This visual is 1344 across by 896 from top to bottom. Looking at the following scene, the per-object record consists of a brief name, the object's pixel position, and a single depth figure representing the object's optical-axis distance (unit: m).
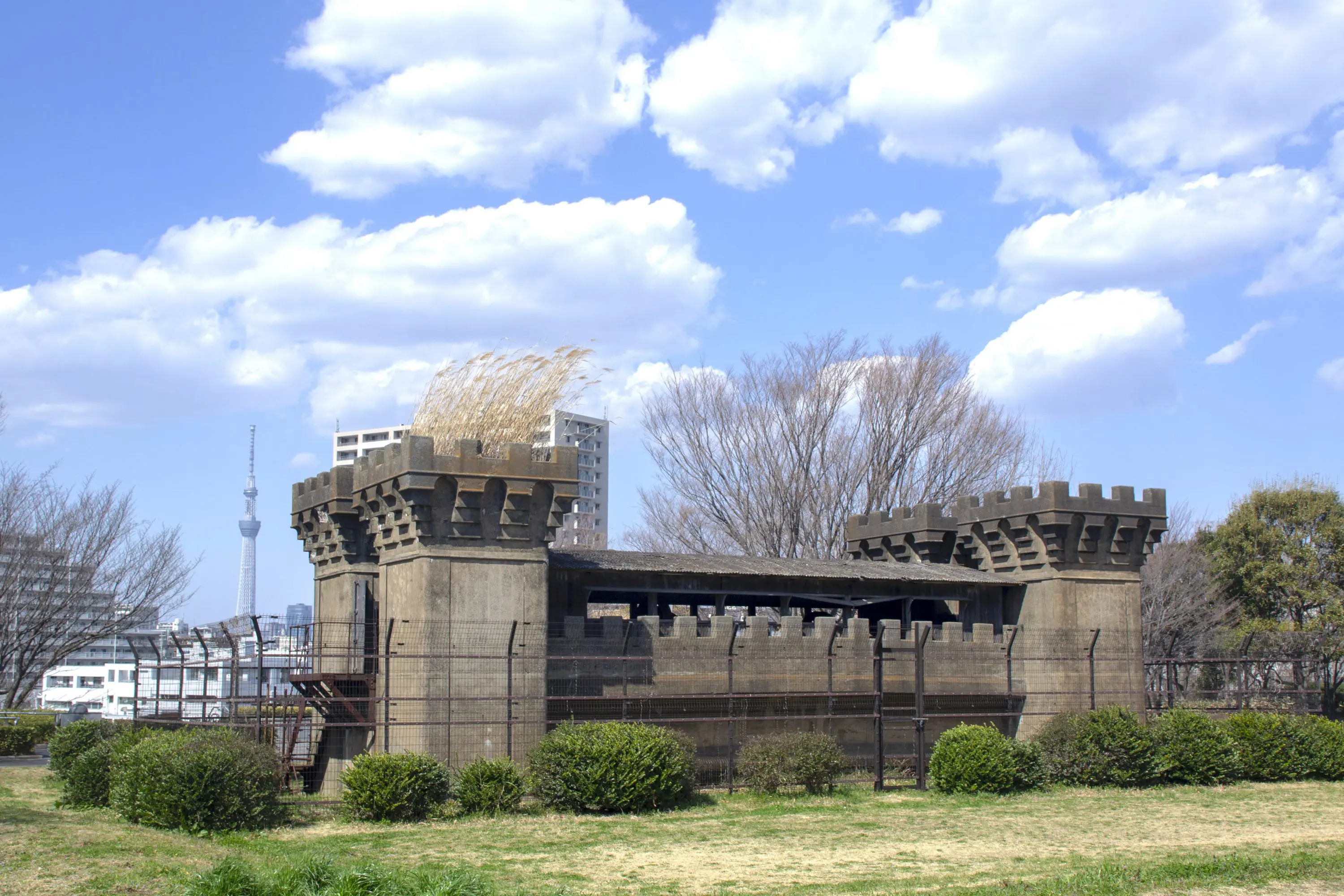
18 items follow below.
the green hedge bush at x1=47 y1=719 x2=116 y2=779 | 23.44
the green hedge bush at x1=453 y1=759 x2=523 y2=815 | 19.20
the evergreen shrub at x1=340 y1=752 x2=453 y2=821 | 18.48
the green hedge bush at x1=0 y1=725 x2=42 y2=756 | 32.81
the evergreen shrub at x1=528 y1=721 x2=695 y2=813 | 19.14
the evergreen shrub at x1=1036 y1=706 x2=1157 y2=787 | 22.64
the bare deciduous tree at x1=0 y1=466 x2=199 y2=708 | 37.22
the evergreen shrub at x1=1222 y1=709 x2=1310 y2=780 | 23.92
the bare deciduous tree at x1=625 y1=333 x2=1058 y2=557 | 43.62
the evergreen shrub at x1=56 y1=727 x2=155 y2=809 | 19.80
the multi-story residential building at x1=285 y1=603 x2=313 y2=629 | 156.32
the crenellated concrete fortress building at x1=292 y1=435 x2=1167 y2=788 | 21.22
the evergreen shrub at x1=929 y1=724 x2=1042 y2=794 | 21.69
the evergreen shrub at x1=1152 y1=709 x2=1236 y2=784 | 23.08
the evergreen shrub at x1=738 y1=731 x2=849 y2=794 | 21.06
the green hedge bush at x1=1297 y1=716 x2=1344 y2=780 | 24.38
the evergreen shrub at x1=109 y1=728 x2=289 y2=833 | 16.92
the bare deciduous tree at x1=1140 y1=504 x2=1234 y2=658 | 44.03
